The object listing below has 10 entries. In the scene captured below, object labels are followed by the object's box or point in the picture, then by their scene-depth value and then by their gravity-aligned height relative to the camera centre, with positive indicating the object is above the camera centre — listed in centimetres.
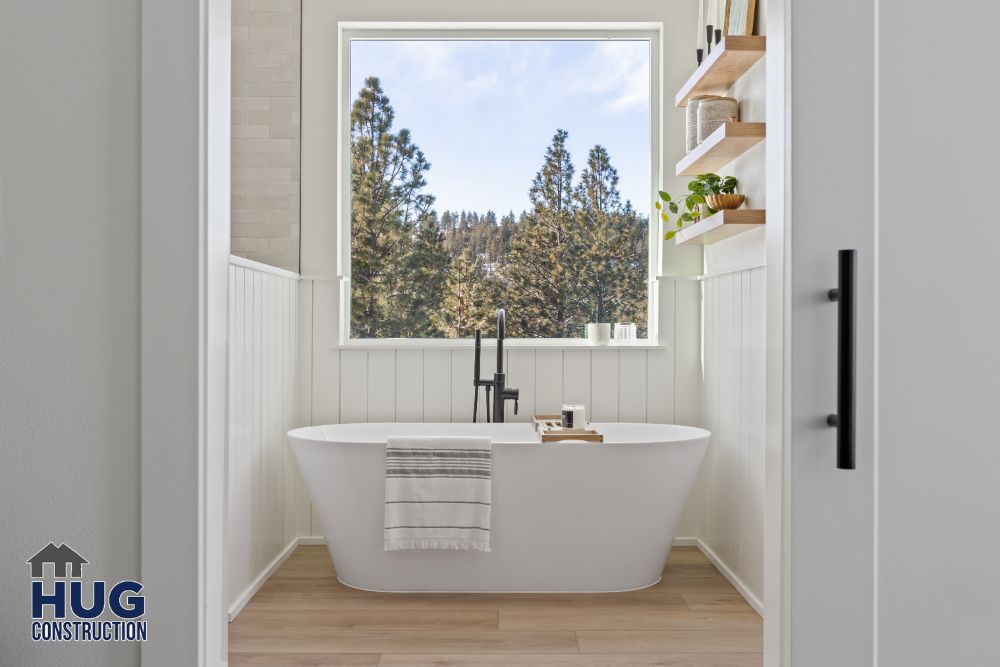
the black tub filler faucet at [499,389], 351 -26
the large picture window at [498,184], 384 +82
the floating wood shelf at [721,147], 268 +76
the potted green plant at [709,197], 290 +59
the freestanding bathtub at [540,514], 280 -71
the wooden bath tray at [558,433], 312 -43
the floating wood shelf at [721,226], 272 +44
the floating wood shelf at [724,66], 271 +109
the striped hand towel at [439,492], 278 -61
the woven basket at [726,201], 288 +54
